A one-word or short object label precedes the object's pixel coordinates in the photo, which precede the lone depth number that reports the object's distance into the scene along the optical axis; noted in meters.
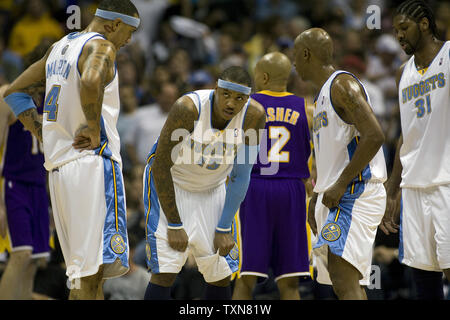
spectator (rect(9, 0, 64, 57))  23.55
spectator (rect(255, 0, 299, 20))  25.87
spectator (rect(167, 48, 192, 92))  21.47
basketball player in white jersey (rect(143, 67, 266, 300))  9.99
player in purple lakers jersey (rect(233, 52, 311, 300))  12.14
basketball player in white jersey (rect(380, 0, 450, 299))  9.70
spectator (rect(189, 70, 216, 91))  19.39
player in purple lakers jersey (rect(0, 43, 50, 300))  12.70
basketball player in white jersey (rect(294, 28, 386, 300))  9.19
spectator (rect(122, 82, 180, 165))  19.27
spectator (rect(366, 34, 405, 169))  21.23
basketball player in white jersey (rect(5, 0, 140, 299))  8.79
